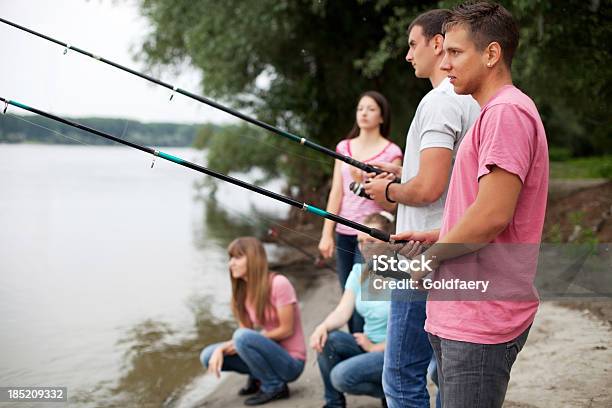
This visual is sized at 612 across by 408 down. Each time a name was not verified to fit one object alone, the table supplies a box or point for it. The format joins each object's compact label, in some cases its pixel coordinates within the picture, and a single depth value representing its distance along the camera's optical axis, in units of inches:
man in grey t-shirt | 101.9
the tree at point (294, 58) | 384.5
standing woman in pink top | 180.2
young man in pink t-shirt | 79.7
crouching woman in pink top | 182.5
